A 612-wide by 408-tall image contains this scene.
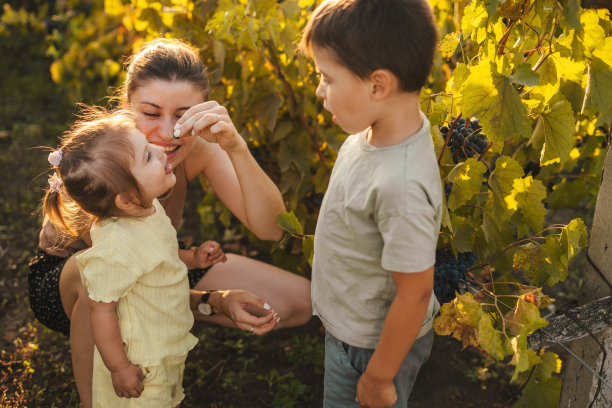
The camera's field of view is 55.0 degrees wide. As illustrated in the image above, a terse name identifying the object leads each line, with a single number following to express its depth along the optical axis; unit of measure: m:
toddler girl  1.57
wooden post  1.54
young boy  1.17
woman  1.82
